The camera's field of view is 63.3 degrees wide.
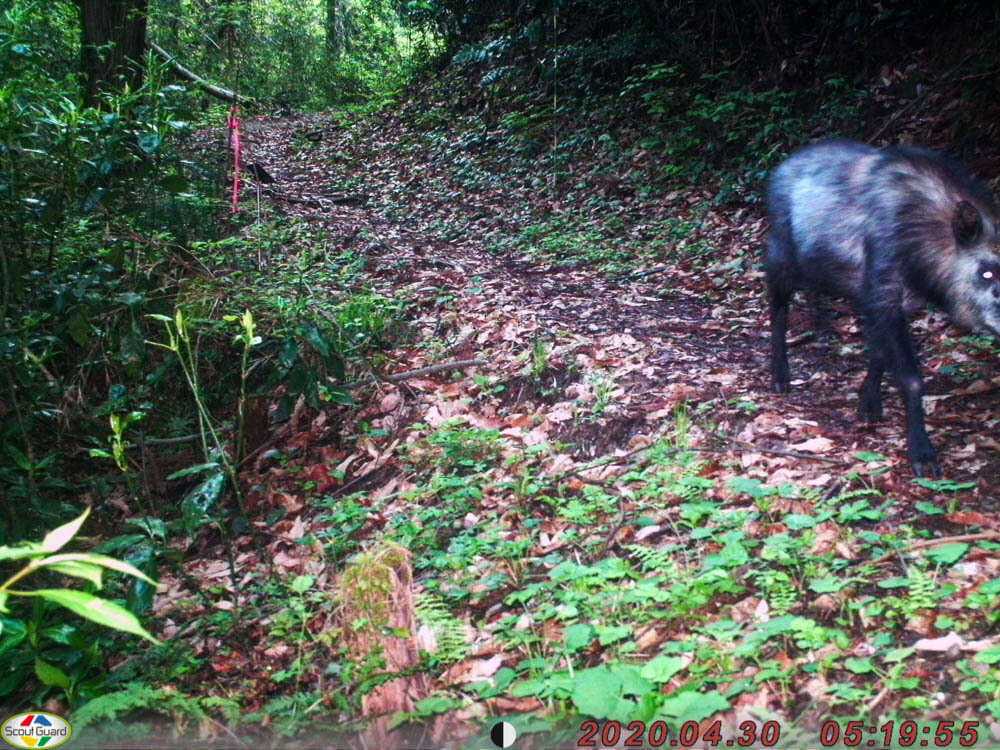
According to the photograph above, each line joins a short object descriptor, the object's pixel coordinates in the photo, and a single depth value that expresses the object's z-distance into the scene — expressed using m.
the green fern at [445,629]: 3.23
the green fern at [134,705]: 2.96
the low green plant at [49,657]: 3.23
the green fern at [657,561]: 3.38
